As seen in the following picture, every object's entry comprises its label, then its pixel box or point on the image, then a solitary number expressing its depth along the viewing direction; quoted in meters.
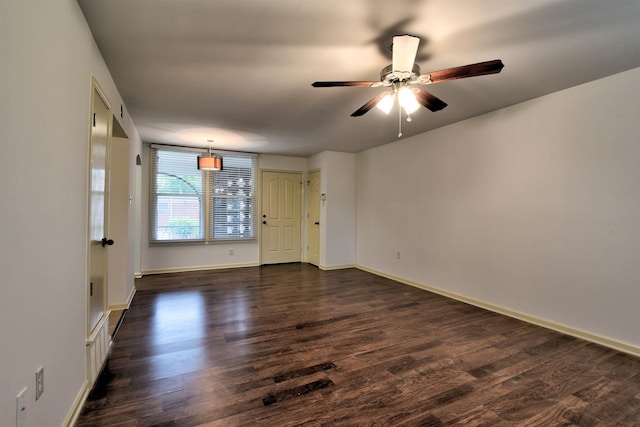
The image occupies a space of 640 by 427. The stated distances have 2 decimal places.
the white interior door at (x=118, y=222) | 3.31
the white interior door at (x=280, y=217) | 6.15
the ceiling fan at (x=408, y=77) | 1.81
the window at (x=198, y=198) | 5.26
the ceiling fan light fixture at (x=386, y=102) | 2.24
